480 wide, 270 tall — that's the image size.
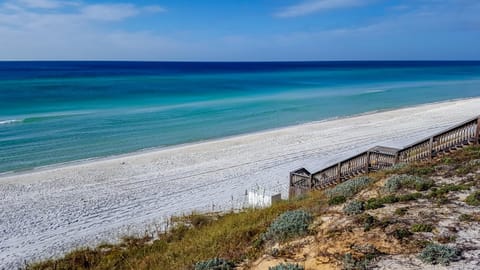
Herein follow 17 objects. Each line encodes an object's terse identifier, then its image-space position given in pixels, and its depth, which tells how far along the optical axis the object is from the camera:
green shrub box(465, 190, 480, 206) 8.21
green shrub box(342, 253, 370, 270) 6.11
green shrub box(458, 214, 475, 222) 7.48
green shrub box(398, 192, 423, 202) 8.77
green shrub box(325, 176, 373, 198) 10.15
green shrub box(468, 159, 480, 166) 10.83
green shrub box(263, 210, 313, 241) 7.87
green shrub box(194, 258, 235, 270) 6.91
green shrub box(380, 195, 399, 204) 8.69
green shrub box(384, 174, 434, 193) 9.51
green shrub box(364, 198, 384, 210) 8.47
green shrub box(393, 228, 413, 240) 6.97
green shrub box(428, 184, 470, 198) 8.89
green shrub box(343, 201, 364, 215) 8.26
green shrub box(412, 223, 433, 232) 7.14
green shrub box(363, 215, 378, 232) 7.42
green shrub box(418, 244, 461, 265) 6.08
